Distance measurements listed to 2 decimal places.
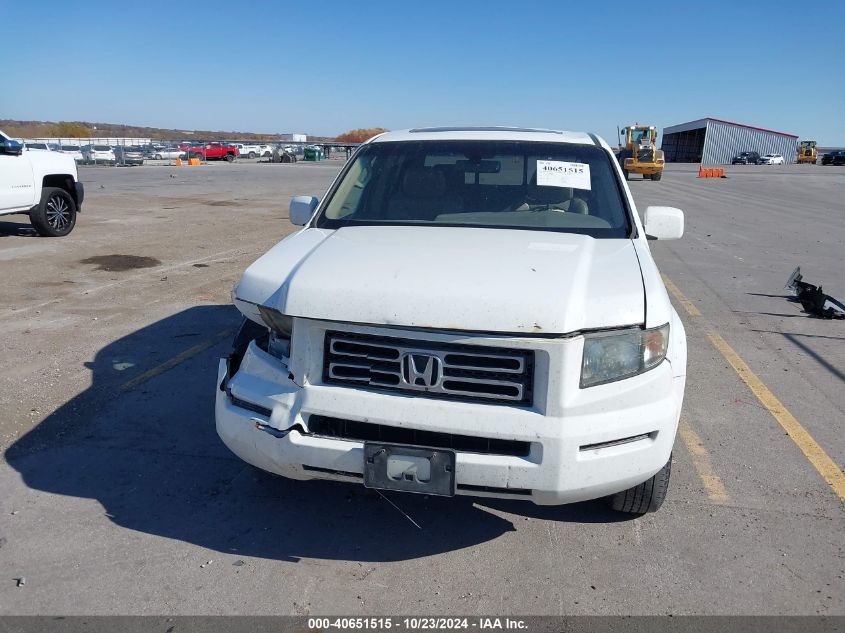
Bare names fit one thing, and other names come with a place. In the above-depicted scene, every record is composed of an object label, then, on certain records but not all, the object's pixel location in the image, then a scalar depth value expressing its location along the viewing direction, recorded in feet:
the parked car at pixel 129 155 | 147.55
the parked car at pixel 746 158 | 244.63
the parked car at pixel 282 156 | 192.65
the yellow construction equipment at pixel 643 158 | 124.47
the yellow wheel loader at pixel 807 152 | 251.80
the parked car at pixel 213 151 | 182.60
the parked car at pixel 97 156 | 145.59
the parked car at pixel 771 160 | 243.60
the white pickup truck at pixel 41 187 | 37.29
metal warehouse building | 279.49
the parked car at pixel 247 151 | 207.72
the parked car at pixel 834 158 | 223.71
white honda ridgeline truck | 9.35
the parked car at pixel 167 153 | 167.23
